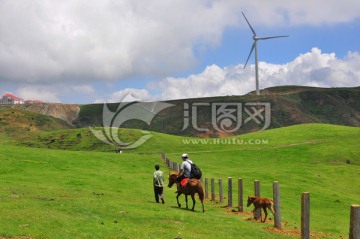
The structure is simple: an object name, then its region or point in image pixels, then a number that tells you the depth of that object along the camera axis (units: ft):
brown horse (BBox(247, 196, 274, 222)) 79.97
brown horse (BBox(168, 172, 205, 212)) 88.28
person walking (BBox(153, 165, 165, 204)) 95.50
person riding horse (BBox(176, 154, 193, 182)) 89.66
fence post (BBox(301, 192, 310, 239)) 61.46
